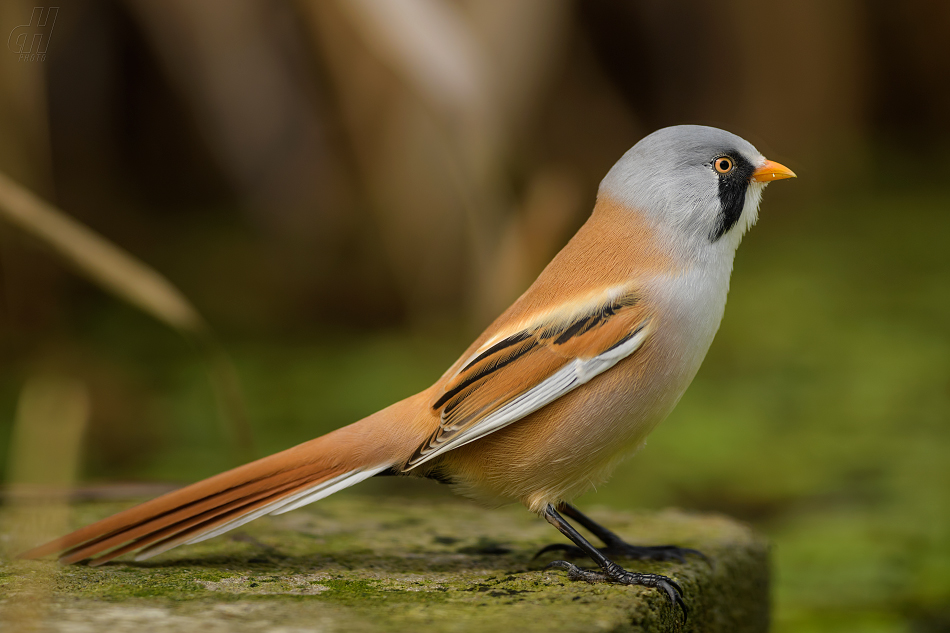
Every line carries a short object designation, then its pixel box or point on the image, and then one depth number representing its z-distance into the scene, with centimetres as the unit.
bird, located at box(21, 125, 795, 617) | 403
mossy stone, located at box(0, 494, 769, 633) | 333
